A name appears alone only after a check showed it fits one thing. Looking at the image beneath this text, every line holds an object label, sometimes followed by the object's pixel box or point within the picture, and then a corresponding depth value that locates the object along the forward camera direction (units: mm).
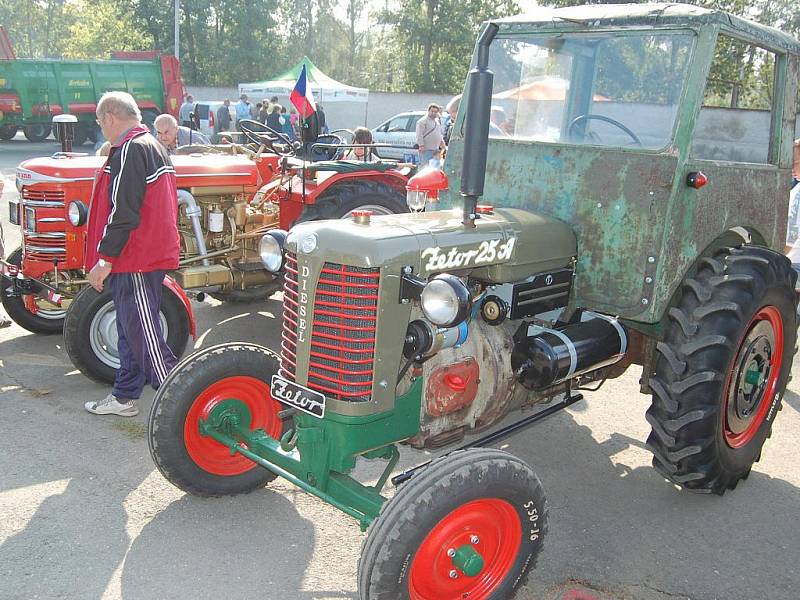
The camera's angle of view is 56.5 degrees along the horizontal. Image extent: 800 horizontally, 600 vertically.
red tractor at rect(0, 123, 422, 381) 4762
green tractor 2623
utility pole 27312
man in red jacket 3779
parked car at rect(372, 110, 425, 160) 18328
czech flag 9266
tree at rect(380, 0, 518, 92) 32688
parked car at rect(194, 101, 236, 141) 19795
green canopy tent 22688
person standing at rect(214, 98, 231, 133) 19344
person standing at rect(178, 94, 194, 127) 19378
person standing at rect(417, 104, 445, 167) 11089
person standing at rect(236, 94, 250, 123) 19984
